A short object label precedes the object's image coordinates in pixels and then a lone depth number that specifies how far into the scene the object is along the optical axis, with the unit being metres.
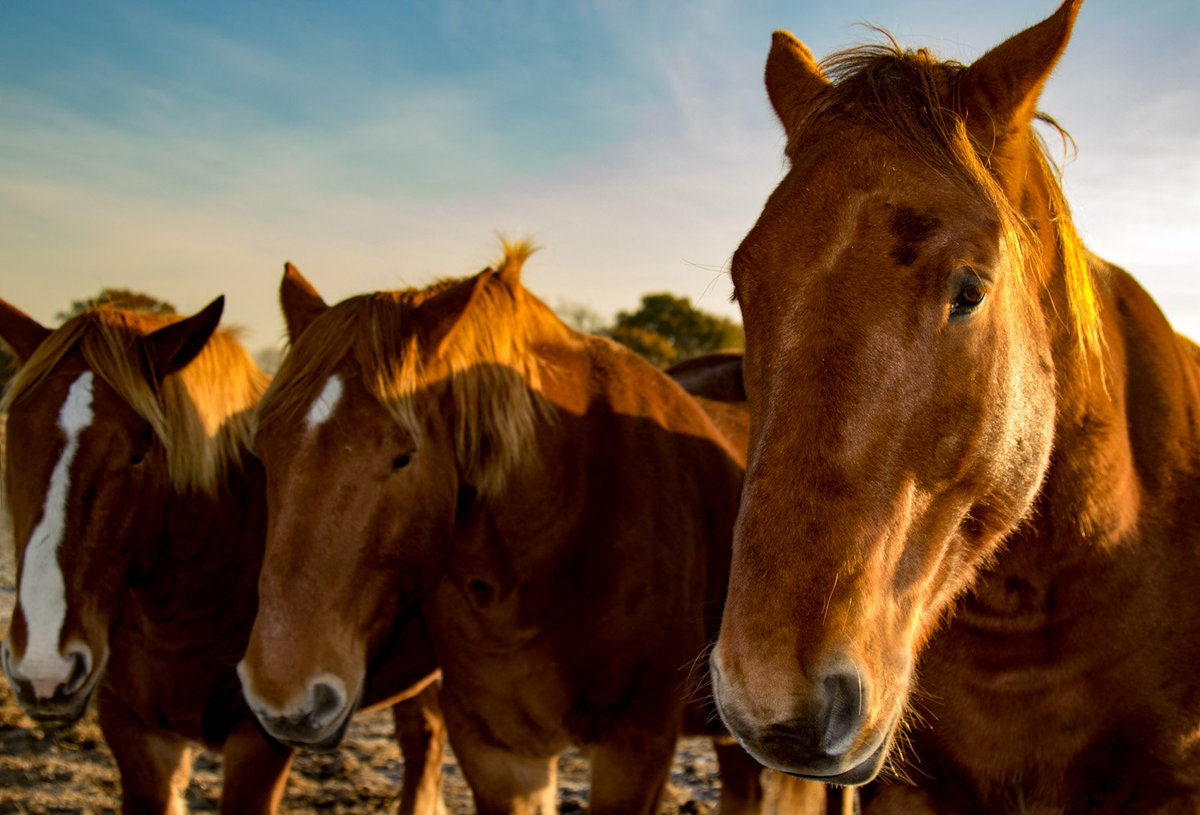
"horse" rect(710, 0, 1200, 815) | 1.52
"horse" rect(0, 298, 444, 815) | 3.13
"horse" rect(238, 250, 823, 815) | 2.77
